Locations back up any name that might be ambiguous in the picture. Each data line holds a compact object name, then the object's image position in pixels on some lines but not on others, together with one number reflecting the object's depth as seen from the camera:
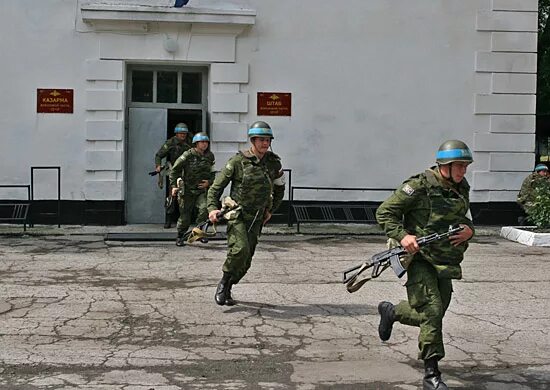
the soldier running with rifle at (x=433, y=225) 5.71
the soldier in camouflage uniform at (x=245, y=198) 8.20
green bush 14.13
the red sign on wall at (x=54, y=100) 15.29
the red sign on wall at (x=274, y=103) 15.88
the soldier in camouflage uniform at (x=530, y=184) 15.38
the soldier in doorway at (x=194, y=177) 12.59
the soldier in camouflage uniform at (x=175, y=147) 14.86
